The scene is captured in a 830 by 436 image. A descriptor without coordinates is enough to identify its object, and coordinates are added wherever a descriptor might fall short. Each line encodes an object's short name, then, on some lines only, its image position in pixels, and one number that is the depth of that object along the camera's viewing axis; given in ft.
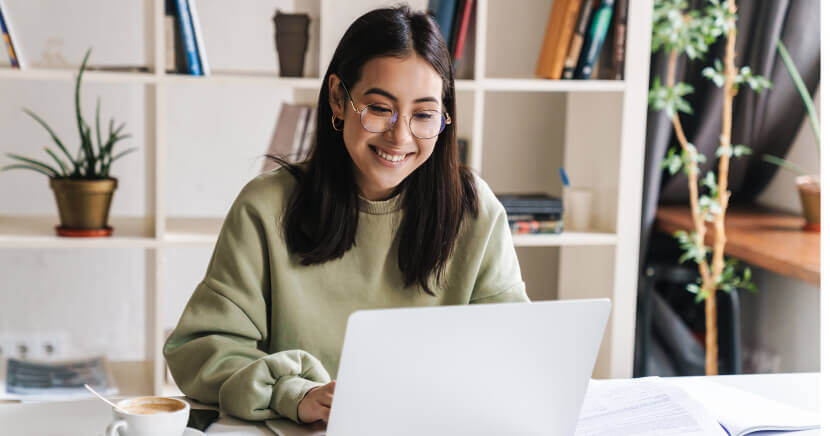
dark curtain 8.73
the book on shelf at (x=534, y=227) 7.53
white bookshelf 6.97
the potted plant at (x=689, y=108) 8.43
